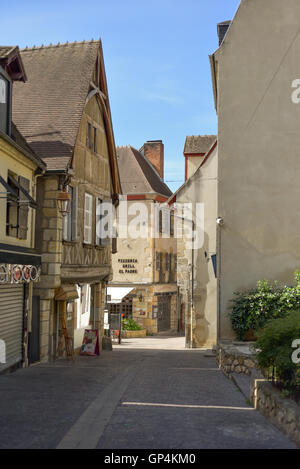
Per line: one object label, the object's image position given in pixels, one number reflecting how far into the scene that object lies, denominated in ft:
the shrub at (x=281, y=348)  25.34
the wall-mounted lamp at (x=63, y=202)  48.03
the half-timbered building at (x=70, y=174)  49.90
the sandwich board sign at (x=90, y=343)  58.03
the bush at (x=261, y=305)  48.34
